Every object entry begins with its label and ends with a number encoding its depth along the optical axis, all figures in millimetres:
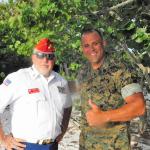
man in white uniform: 2421
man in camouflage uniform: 2067
